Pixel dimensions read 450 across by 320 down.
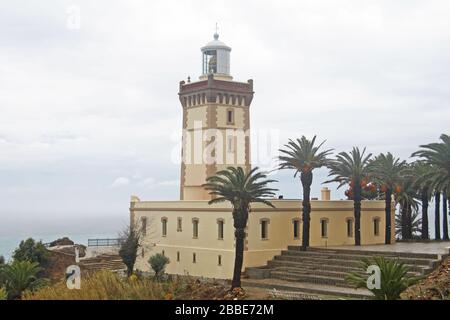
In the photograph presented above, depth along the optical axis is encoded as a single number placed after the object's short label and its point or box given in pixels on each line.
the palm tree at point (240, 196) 33.47
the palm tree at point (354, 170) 40.84
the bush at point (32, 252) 46.41
